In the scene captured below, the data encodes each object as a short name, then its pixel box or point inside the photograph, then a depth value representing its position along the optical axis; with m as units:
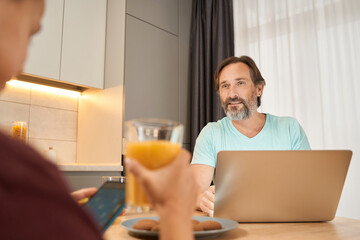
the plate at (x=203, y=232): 0.67
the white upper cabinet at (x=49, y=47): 2.38
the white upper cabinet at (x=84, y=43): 2.59
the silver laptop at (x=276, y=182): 0.85
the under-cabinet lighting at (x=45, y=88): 2.58
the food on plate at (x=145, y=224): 0.70
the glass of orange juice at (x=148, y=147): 0.49
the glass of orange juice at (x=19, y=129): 2.38
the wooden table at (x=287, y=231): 0.74
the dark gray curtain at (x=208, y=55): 3.00
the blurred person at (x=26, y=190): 0.22
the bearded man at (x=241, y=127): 1.81
